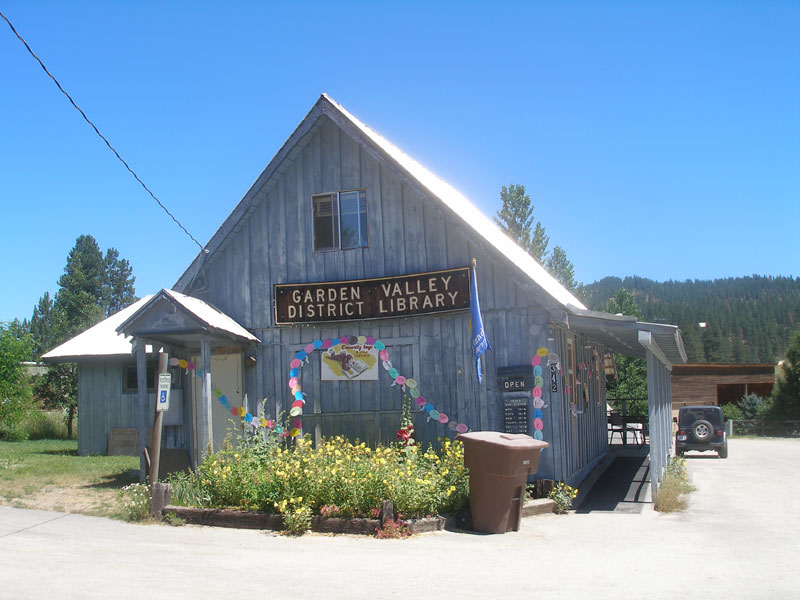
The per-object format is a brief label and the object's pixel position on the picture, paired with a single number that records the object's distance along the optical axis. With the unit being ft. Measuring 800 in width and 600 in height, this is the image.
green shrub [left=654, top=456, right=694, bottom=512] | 37.88
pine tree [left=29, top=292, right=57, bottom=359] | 236.84
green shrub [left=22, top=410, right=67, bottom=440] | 91.70
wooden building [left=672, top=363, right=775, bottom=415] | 133.08
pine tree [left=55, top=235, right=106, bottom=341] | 249.32
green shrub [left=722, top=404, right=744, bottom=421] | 120.42
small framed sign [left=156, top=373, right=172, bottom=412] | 37.58
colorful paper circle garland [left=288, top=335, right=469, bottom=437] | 41.45
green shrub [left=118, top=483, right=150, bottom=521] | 34.60
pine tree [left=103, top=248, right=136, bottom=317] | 262.26
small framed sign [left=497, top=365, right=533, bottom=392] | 39.47
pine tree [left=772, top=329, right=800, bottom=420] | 111.24
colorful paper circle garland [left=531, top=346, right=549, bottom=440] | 39.04
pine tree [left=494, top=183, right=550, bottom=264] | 139.23
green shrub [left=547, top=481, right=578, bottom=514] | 37.45
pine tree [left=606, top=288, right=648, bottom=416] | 108.58
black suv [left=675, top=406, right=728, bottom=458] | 68.54
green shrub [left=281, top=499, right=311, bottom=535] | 31.42
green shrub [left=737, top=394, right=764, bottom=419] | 119.96
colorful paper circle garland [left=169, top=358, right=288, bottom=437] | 43.61
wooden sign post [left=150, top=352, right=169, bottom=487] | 37.65
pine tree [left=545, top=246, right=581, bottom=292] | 139.95
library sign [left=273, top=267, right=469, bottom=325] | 41.34
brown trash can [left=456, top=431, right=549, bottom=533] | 31.73
